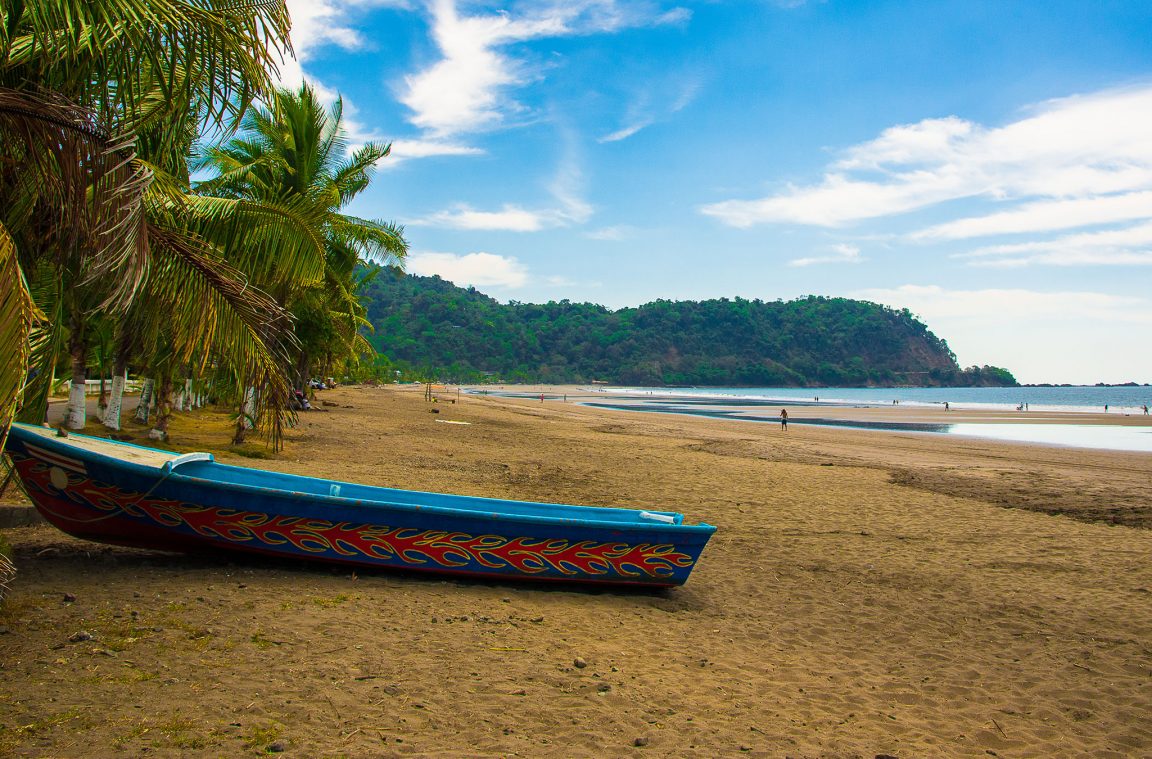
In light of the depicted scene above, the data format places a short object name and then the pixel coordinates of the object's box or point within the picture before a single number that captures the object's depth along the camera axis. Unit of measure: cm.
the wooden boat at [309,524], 519
